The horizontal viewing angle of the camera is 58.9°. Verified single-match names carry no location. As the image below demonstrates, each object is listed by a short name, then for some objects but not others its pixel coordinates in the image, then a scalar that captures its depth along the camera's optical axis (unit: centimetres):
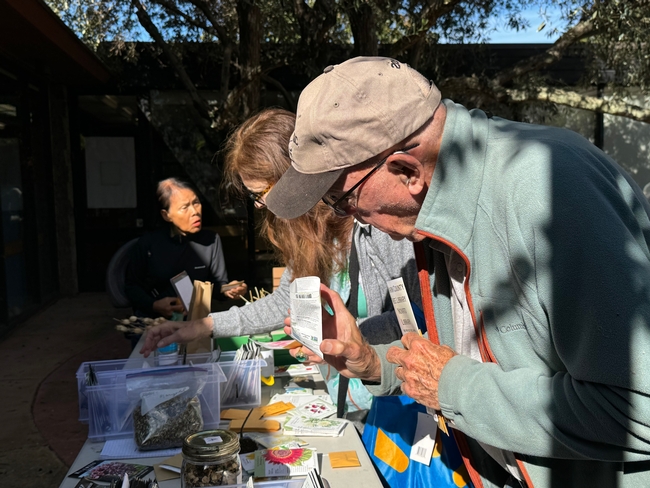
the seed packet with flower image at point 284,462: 183
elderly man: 102
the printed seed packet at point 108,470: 178
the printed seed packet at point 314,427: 213
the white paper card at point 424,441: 186
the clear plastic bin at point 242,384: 237
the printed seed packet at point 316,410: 230
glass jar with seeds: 153
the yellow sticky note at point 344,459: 189
